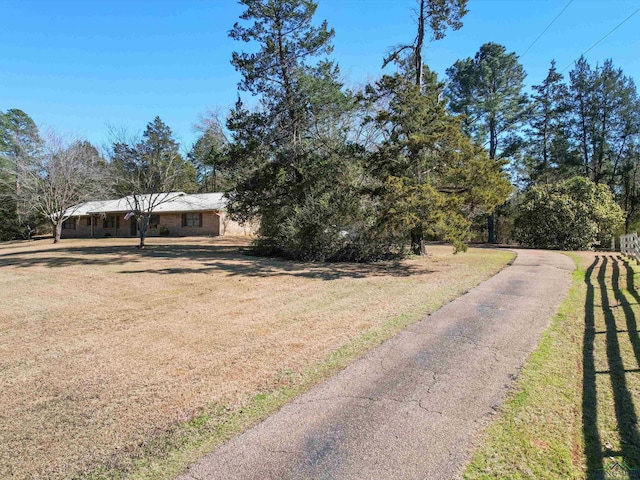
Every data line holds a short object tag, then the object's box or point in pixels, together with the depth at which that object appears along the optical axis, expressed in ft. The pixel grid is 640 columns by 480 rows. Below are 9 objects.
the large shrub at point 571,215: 66.74
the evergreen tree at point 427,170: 37.83
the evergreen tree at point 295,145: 47.62
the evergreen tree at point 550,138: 102.06
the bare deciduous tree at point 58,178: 83.05
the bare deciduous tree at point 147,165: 63.62
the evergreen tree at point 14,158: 90.12
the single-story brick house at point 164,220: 103.96
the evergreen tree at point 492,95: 98.94
